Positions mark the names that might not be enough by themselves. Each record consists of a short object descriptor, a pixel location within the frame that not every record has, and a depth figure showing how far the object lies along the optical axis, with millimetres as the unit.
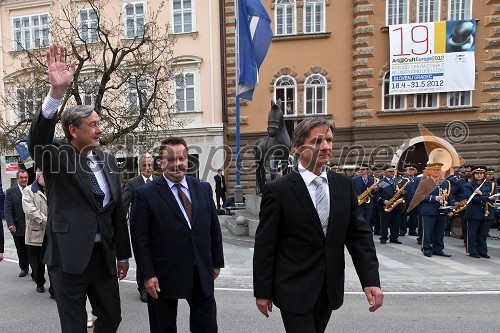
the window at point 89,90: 13537
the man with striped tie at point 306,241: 2354
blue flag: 12680
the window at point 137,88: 13470
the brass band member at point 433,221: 7875
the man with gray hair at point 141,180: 5074
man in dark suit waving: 2457
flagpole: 13465
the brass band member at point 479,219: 7812
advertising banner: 16188
